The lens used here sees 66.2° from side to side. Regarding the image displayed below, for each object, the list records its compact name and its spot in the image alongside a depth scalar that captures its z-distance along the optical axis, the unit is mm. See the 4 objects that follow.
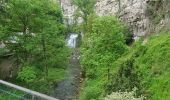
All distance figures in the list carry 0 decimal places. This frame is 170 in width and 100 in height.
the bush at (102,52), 7561
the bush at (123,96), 5001
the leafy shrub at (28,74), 7940
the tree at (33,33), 8577
